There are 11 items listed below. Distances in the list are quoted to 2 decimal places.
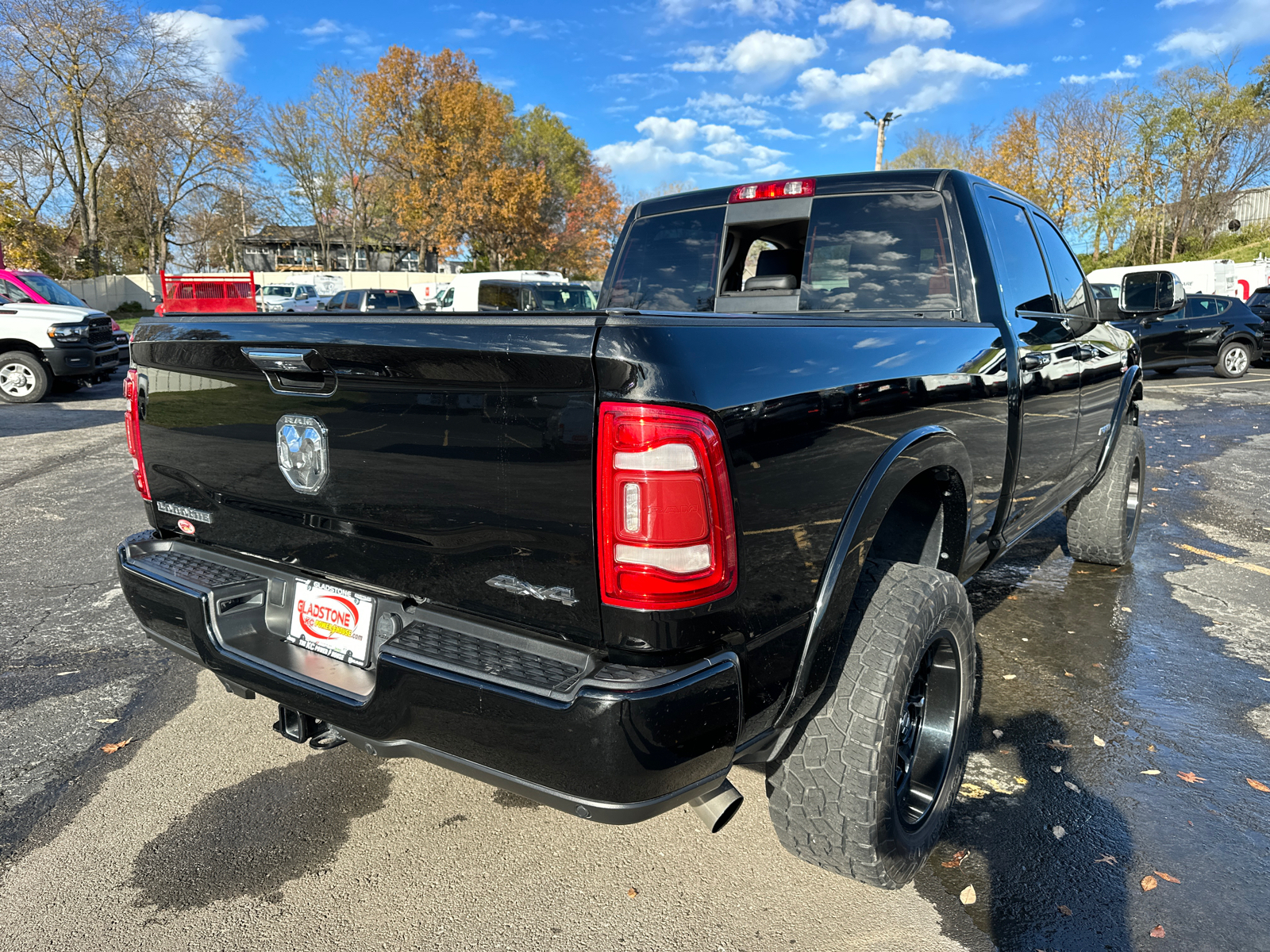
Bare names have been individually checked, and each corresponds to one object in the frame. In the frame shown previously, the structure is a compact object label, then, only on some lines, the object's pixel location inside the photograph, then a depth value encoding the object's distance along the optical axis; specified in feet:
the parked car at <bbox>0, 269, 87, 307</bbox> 45.19
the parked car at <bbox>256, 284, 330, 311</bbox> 93.25
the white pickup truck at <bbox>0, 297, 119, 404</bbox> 43.14
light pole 97.96
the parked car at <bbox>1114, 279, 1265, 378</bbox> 53.78
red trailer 70.08
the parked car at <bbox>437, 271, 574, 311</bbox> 62.64
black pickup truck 5.66
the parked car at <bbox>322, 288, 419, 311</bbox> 74.79
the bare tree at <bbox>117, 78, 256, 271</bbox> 127.95
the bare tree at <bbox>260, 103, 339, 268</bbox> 157.58
